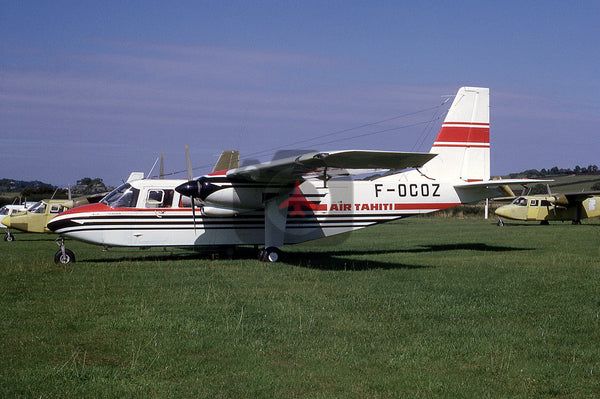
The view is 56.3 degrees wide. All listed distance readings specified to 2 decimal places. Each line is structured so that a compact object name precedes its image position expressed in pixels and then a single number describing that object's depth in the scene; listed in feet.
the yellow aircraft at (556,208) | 113.70
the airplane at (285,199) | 48.73
